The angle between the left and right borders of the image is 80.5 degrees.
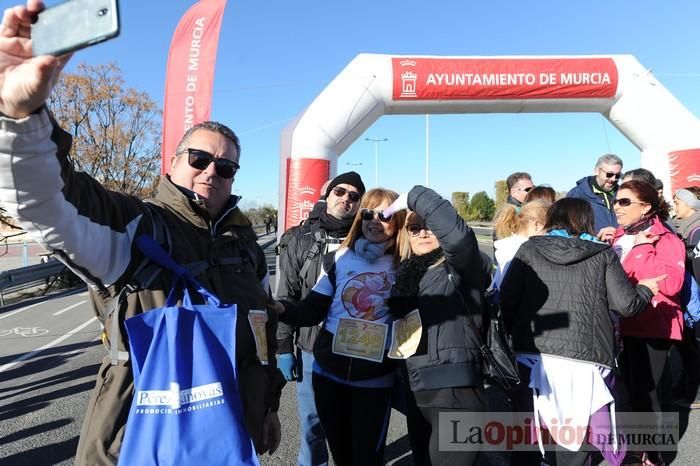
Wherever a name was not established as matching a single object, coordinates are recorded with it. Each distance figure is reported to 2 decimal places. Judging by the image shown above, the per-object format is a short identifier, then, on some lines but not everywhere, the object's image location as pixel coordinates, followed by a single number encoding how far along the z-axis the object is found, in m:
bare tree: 13.78
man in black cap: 2.52
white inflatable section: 7.12
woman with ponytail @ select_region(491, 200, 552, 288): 2.84
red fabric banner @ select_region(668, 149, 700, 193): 6.95
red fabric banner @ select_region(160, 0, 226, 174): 6.25
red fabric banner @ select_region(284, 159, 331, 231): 7.11
